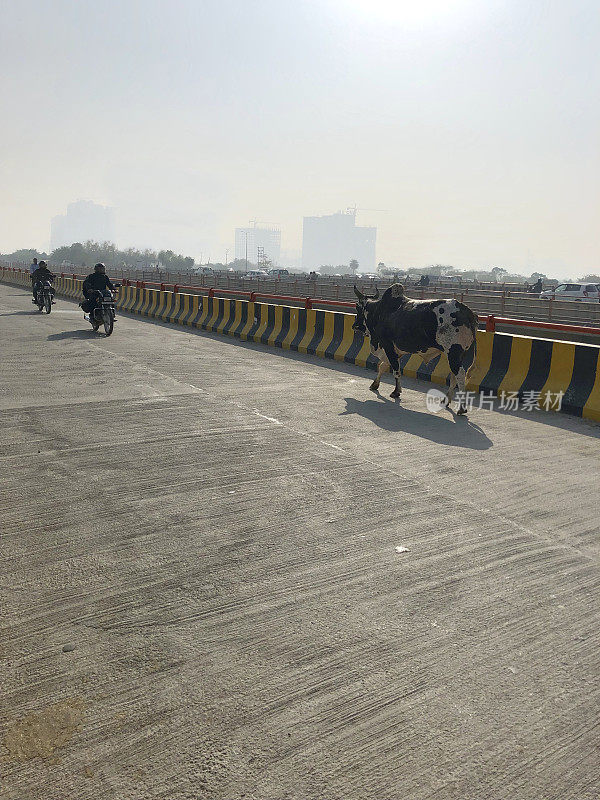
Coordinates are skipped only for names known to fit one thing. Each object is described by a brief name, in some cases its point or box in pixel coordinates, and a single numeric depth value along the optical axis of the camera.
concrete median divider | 10.54
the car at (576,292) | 36.22
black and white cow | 10.45
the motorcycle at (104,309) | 18.39
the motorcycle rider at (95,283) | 18.52
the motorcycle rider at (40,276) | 24.67
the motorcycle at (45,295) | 24.55
